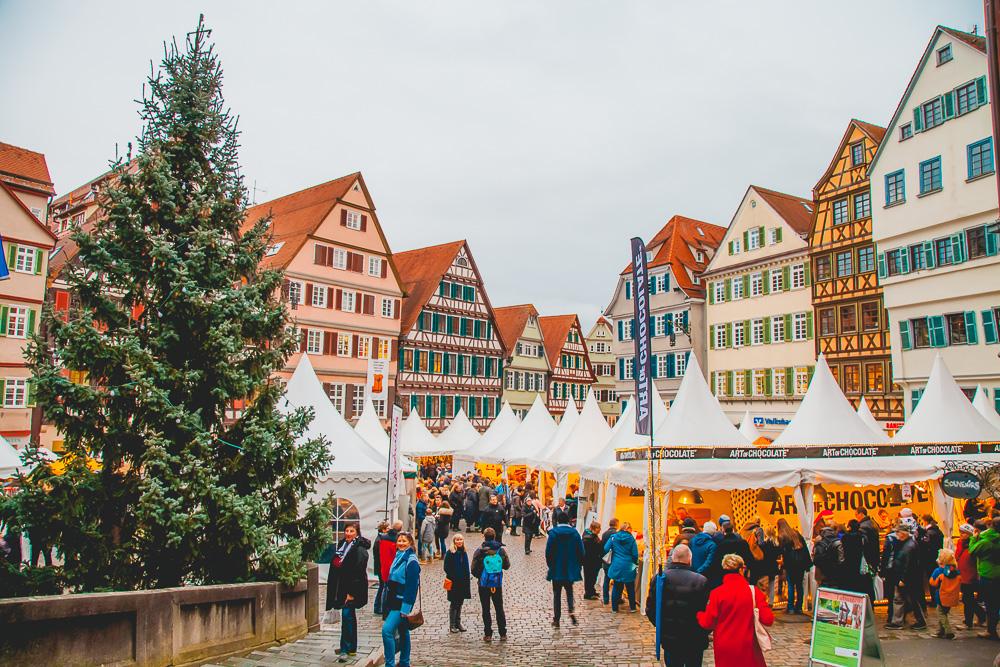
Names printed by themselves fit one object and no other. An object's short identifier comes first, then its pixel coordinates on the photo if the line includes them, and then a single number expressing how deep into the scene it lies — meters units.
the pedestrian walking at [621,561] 11.38
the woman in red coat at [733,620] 6.11
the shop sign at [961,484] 13.03
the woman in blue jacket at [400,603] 7.75
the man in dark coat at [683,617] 6.83
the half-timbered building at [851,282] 30.08
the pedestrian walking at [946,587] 9.75
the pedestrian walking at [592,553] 12.30
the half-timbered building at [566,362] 54.91
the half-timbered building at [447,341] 43.06
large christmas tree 7.52
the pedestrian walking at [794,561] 11.18
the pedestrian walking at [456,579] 10.12
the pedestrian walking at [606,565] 12.13
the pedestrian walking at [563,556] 10.68
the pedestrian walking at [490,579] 9.72
